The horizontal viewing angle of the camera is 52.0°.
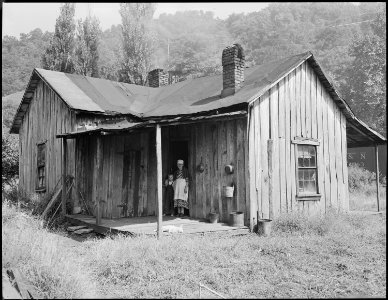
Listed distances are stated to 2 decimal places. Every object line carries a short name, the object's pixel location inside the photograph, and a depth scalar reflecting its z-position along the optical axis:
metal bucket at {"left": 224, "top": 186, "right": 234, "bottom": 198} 10.72
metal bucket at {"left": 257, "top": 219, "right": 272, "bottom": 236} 10.07
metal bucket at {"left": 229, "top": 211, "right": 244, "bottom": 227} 10.31
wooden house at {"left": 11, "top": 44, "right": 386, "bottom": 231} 10.87
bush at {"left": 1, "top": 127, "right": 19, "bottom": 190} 19.47
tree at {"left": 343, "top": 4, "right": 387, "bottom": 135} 28.34
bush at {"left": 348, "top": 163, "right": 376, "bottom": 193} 21.31
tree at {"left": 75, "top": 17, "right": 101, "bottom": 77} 28.94
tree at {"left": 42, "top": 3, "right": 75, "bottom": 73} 28.31
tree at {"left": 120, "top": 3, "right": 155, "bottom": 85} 26.92
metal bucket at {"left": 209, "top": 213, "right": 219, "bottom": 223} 10.85
